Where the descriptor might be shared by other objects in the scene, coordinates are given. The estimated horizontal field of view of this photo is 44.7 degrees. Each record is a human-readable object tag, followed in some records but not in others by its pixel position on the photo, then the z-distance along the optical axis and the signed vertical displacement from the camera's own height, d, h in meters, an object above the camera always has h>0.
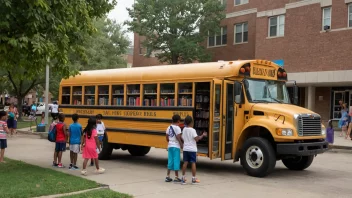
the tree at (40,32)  8.14 +1.36
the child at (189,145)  8.77 -0.90
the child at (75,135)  10.55 -0.91
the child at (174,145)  8.91 -0.93
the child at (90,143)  9.80 -1.01
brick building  24.66 +3.87
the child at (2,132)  11.20 -0.94
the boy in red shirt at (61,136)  10.80 -0.96
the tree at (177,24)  31.55 +5.80
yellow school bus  9.67 -0.23
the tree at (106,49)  35.72 +4.86
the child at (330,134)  16.58 -1.13
